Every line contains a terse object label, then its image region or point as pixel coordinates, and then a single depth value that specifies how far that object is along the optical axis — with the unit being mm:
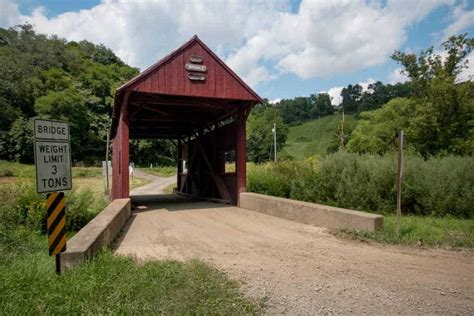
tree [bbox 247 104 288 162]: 78375
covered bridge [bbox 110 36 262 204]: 11977
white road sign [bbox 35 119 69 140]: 4927
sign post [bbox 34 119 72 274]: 4934
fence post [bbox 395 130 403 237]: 7812
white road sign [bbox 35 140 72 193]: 4906
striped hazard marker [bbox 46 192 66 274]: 5060
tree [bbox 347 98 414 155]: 20550
